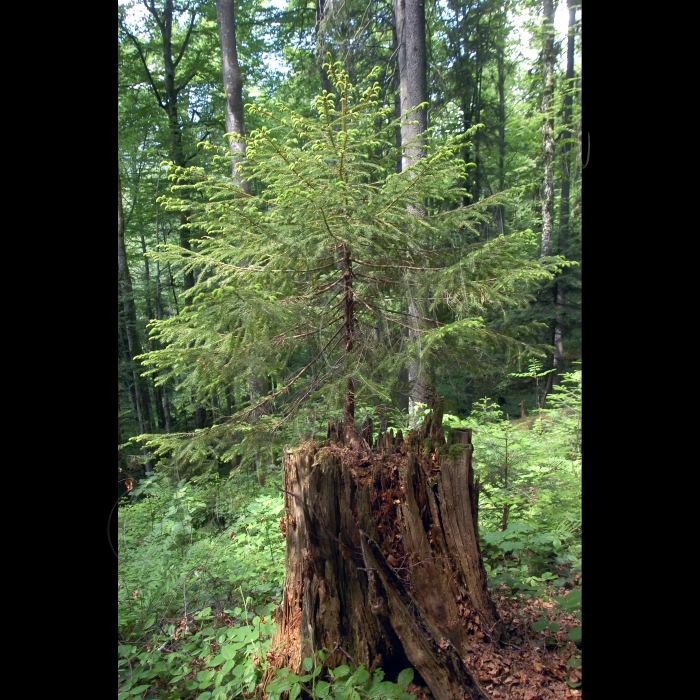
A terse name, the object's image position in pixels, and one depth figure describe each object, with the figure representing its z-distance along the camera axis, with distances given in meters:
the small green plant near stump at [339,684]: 1.85
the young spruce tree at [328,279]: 2.48
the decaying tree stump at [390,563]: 2.08
